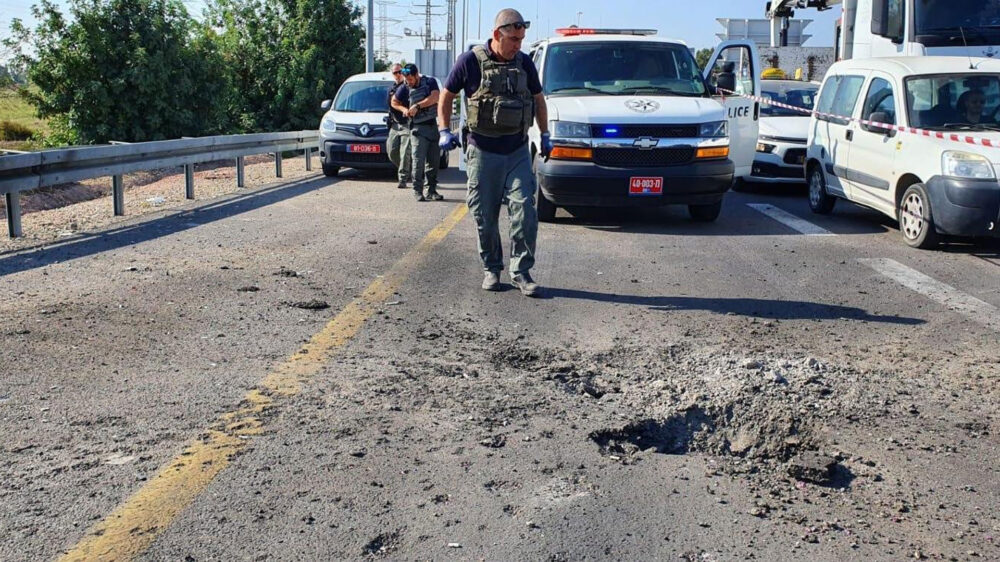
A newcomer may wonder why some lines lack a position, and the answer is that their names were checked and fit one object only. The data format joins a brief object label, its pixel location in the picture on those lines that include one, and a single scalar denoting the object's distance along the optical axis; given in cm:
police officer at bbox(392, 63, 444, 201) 1345
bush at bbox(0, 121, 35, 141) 2755
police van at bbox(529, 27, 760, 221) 1058
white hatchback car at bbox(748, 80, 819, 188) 1429
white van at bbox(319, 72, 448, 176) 1664
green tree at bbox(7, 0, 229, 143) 2114
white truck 1252
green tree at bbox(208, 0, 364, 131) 3017
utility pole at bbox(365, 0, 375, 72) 2917
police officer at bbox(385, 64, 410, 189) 1424
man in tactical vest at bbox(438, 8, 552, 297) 735
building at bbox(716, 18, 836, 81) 2358
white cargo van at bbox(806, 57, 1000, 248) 917
